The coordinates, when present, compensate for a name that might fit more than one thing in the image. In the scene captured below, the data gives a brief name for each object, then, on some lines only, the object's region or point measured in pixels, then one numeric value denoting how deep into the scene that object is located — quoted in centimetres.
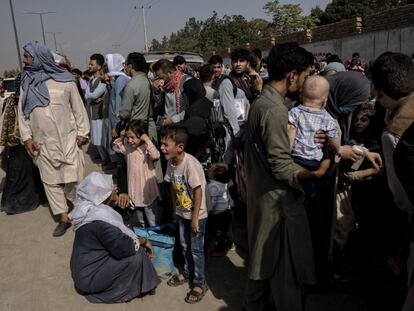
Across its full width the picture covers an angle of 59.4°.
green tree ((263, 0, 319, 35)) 4566
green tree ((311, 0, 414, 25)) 4275
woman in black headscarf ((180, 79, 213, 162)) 355
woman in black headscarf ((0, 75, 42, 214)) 484
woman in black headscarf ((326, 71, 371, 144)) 314
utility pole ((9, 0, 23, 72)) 1950
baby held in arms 229
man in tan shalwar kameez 406
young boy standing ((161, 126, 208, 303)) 274
